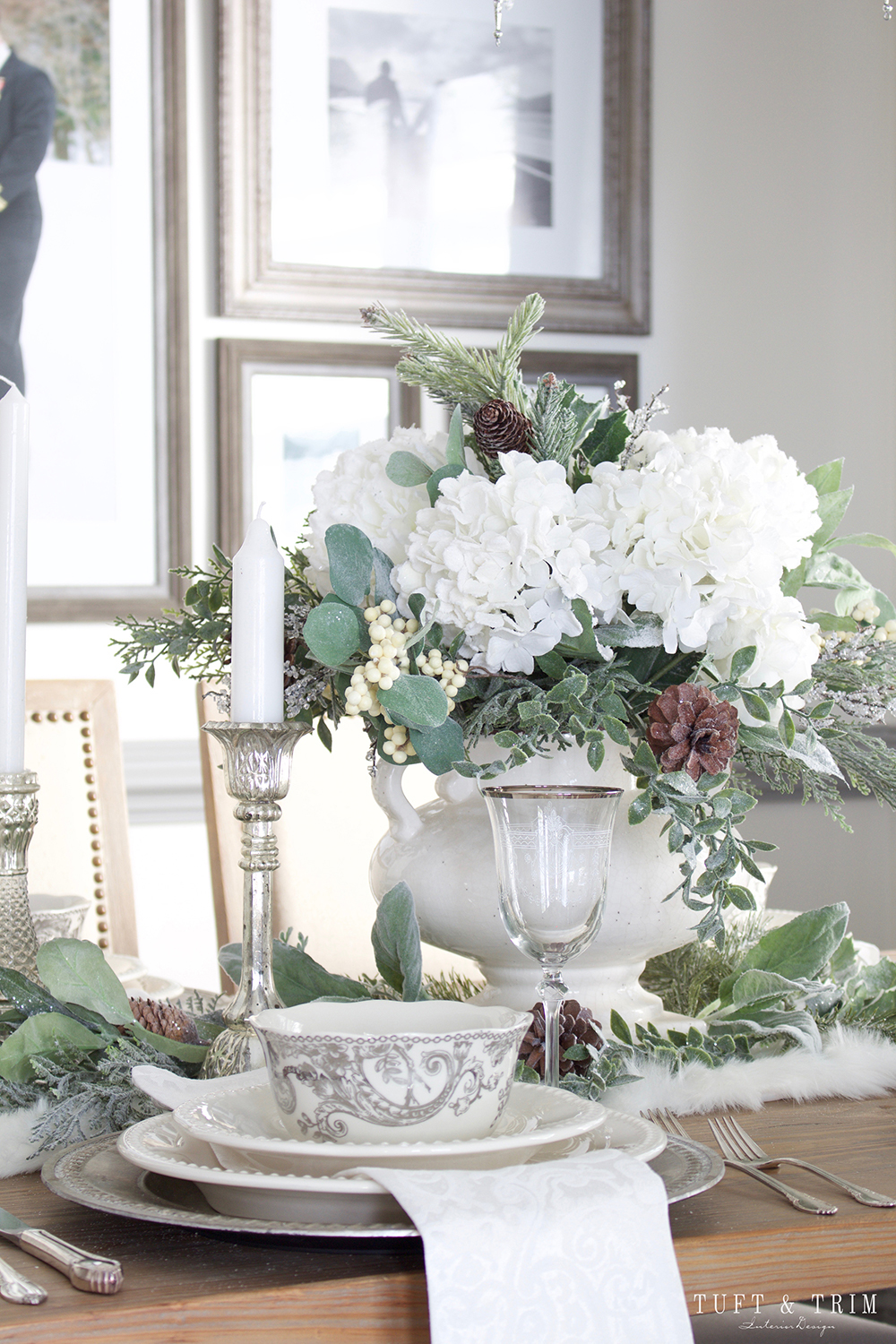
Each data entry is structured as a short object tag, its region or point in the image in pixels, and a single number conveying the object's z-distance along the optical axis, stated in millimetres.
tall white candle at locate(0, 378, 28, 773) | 2036
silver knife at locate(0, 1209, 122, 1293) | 1556
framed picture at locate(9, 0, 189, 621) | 4224
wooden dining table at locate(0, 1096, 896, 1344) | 1542
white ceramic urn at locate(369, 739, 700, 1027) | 2016
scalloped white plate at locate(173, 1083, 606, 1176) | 1612
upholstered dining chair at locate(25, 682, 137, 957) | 3266
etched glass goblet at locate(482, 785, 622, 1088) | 1804
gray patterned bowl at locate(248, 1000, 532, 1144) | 1635
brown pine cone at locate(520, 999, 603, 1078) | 1889
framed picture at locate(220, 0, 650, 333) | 4348
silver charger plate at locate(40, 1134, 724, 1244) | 1578
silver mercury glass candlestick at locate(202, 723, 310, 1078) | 1875
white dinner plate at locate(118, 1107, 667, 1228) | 1583
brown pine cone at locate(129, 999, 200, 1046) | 1944
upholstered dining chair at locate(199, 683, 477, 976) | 3146
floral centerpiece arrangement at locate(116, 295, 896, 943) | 1928
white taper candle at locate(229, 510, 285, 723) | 1897
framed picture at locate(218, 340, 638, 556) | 4344
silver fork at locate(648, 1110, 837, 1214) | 1664
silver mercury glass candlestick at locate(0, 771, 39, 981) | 2017
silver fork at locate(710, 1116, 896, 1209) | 1684
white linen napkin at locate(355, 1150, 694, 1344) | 1550
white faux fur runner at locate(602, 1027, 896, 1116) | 1880
